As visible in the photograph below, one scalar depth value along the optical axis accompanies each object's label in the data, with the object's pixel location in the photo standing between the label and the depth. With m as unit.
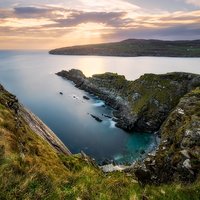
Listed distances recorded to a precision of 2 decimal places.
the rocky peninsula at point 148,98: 63.32
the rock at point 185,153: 20.44
